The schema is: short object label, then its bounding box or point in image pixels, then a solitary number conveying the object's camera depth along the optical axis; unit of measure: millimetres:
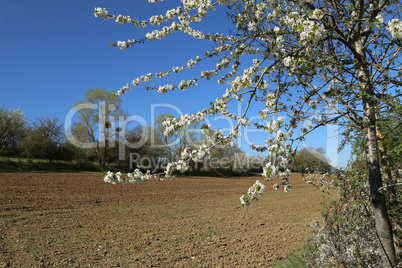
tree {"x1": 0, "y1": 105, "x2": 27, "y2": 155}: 27234
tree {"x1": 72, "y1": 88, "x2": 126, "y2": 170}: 31312
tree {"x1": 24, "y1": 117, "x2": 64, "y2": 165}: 28219
